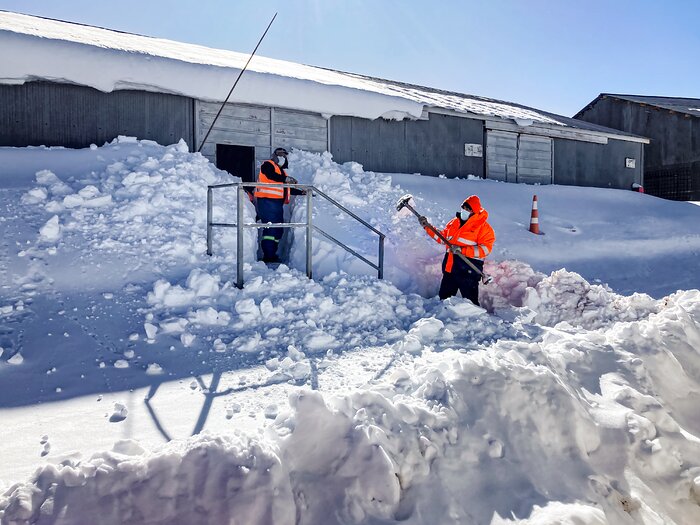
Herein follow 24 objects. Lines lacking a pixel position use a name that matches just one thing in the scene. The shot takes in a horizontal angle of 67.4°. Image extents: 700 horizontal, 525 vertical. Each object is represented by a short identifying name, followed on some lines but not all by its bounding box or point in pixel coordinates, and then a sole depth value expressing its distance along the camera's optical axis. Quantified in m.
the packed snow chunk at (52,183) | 6.58
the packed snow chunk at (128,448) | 2.43
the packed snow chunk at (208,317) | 5.01
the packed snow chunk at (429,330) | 5.08
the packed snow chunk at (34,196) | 6.34
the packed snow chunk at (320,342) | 4.78
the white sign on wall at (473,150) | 12.97
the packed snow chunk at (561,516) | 2.48
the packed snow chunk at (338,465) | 2.34
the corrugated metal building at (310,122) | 7.98
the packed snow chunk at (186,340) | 4.60
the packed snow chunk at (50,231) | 5.79
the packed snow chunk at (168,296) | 5.21
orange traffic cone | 10.21
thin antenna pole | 8.12
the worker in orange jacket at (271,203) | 7.25
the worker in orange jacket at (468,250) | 6.46
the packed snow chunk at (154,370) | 4.02
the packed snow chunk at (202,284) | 5.46
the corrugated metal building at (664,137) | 20.44
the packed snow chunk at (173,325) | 4.77
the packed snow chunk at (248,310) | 5.19
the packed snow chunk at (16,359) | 3.91
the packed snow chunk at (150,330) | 4.62
